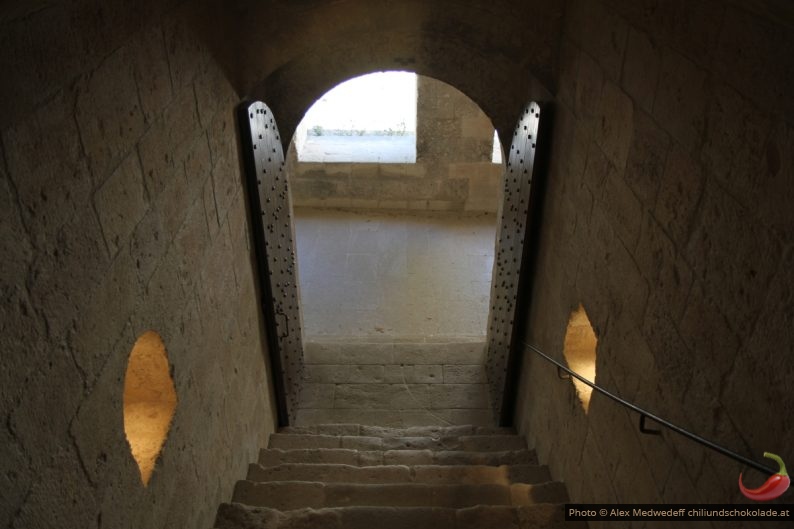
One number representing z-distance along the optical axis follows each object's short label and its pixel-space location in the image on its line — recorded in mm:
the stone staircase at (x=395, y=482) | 3367
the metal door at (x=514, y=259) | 4191
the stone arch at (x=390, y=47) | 3729
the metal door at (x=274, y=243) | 4026
